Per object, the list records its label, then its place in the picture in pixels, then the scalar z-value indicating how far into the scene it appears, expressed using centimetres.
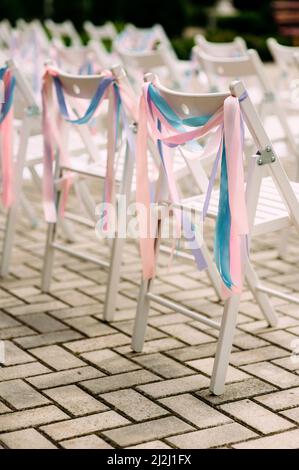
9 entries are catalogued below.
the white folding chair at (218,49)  666
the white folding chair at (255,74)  498
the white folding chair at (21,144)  455
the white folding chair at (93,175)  405
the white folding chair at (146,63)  579
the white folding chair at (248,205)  327
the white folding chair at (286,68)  575
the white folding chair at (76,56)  621
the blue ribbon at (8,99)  446
